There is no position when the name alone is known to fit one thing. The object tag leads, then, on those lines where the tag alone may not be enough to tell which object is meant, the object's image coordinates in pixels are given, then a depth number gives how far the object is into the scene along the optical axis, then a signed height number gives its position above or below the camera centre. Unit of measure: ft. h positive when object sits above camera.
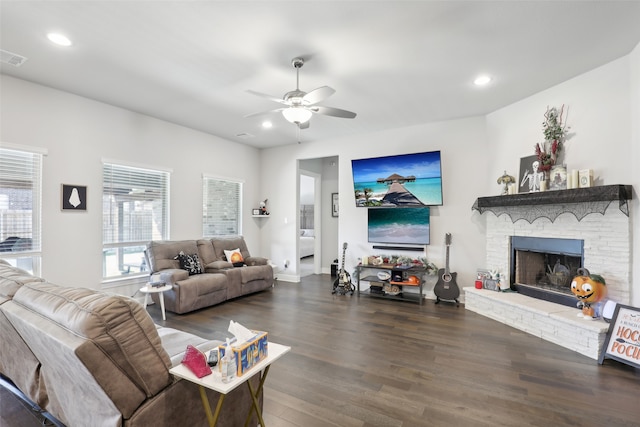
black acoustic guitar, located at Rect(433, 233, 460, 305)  15.02 -3.56
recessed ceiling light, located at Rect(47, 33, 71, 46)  8.59 +5.30
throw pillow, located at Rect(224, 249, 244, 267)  17.44 -2.34
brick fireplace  9.80 -1.00
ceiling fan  9.08 +3.72
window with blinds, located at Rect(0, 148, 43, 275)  11.07 +0.45
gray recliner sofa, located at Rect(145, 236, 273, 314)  13.61 -2.84
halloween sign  8.71 -3.63
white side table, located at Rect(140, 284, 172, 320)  12.57 -3.01
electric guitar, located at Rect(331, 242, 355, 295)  17.37 -3.87
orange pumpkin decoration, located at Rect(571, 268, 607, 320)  10.06 -2.54
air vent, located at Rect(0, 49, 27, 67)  9.47 +5.28
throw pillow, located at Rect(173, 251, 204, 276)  15.14 -2.30
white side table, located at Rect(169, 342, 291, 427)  4.42 -2.47
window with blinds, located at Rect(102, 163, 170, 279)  14.07 +0.21
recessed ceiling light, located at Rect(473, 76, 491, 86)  11.16 +5.22
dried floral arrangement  11.72 +3.20
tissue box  4.74 -2.23
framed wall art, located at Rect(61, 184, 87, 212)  12.42 +0.92
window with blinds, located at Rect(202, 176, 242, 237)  18.80 +0.76
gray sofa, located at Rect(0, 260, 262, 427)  4.09 -2.07
